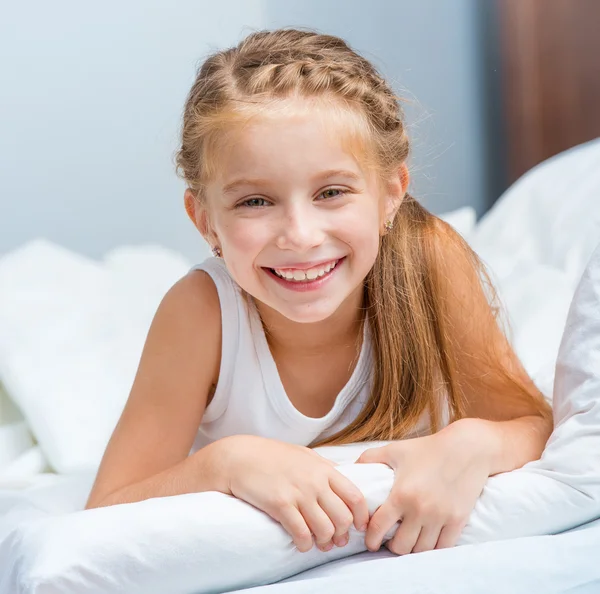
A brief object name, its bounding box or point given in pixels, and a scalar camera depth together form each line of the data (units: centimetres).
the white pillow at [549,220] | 154
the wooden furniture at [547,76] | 205
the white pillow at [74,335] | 128
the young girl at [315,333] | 95
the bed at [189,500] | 87
